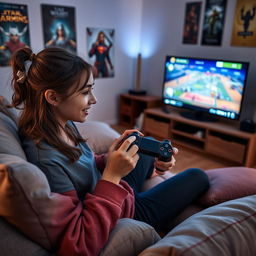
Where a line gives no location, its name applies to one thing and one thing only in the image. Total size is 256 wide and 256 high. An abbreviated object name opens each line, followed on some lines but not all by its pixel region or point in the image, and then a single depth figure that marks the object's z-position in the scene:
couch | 0.60
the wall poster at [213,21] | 2.81
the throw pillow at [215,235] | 0.57
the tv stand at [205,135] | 2.56
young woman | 0.75
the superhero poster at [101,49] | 3.33
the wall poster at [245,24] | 2.58
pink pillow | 1.28
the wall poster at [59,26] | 2.92
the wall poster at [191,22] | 3.02
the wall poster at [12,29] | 2.64
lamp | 3.67
